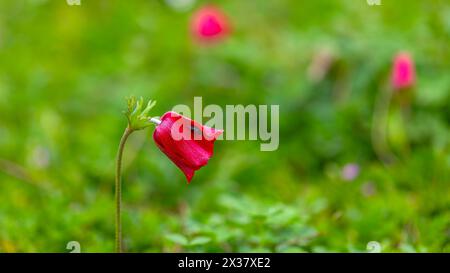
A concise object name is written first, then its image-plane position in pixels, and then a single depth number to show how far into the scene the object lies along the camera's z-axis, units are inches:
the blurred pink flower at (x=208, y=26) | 46.1
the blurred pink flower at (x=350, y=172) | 39.2
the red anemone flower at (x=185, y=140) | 32.0
